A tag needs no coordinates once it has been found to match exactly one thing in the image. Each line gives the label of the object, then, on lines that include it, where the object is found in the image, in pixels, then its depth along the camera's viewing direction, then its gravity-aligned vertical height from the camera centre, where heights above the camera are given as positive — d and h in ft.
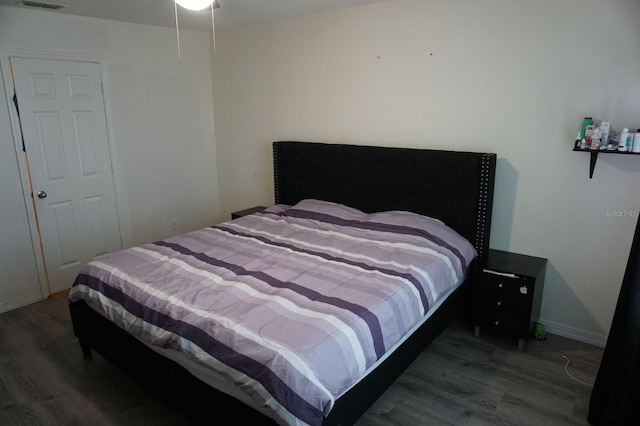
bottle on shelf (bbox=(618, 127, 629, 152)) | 7.88 -0.30
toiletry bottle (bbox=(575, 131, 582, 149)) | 8.49 -0.35
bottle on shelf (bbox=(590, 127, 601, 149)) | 8.20 -0.28
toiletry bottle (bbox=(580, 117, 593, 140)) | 8.34 -0.02
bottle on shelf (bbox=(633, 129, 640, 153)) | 7.75 -0.33
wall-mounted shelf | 7.90 -0.54
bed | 5.74 -2.79
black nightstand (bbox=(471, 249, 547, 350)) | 8.76 -3.57
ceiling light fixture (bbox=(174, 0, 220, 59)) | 7.02 +2.01
